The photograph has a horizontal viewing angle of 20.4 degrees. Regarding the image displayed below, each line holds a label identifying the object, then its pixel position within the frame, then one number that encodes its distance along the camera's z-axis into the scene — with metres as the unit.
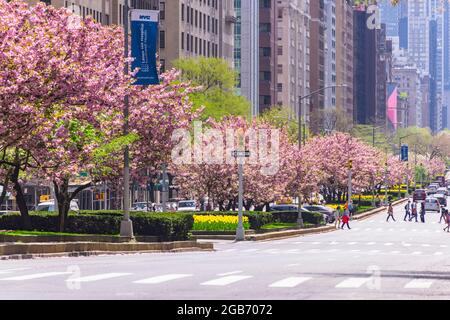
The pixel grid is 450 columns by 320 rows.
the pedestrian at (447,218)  87.56
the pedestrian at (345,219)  94.00
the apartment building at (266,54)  187.88
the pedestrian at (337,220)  97.77
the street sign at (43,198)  93.00
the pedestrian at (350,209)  113.36
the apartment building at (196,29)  134.88
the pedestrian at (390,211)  112.56
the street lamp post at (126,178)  45.00
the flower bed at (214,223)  71.75
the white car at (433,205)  138.50
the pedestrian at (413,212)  112.25
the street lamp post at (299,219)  84.69
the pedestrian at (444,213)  91.15
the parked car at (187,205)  95.56
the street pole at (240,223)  66.94
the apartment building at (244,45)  176.00
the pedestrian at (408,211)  115.19
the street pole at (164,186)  67.31
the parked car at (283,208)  98.81
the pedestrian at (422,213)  109.69
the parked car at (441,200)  143.30
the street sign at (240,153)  65.94
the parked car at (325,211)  104.00
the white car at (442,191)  175.20
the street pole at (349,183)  116.81
